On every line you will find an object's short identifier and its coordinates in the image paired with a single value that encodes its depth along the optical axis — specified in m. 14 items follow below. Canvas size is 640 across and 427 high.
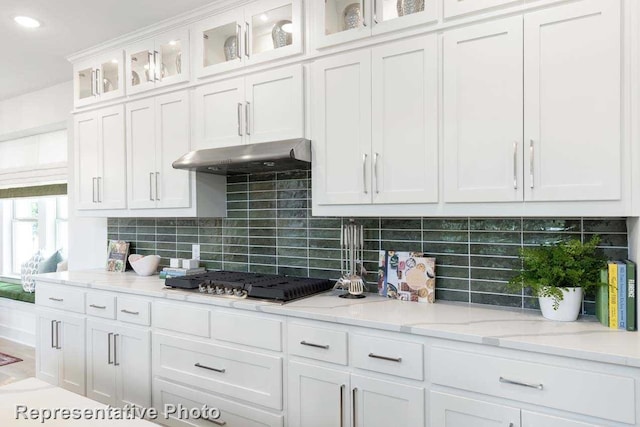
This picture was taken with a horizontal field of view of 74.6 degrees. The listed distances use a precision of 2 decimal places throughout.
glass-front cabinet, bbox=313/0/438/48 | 2.00
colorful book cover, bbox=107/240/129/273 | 3.49
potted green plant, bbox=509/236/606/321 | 1.74
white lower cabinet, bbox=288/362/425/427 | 1.72
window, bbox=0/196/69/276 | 4.77
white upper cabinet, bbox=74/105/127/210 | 3.16
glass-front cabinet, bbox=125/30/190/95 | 2.80
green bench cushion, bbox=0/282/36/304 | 4.42
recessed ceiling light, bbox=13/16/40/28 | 2.73
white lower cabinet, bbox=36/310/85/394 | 2.94
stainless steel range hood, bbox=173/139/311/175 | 2.23
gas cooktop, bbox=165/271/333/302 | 2.20
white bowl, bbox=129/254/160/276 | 3.24
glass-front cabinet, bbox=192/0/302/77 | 2.38
